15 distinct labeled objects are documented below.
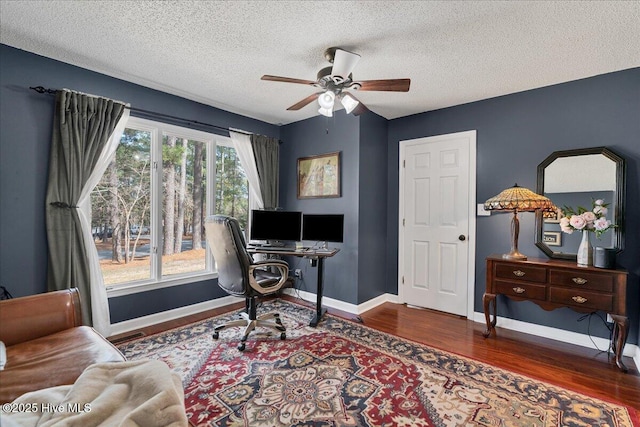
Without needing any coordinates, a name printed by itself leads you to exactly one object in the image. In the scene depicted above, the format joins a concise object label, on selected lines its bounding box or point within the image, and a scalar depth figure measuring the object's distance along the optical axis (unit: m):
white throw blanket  0.89
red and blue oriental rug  1.73
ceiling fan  2.13
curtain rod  2.40
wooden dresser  2.27
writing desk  3.09
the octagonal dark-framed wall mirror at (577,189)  2.56
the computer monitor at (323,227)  3.46
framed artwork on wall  3.79
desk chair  2.53
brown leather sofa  1.32
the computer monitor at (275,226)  3.61
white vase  2.50
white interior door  3.40
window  2.92
